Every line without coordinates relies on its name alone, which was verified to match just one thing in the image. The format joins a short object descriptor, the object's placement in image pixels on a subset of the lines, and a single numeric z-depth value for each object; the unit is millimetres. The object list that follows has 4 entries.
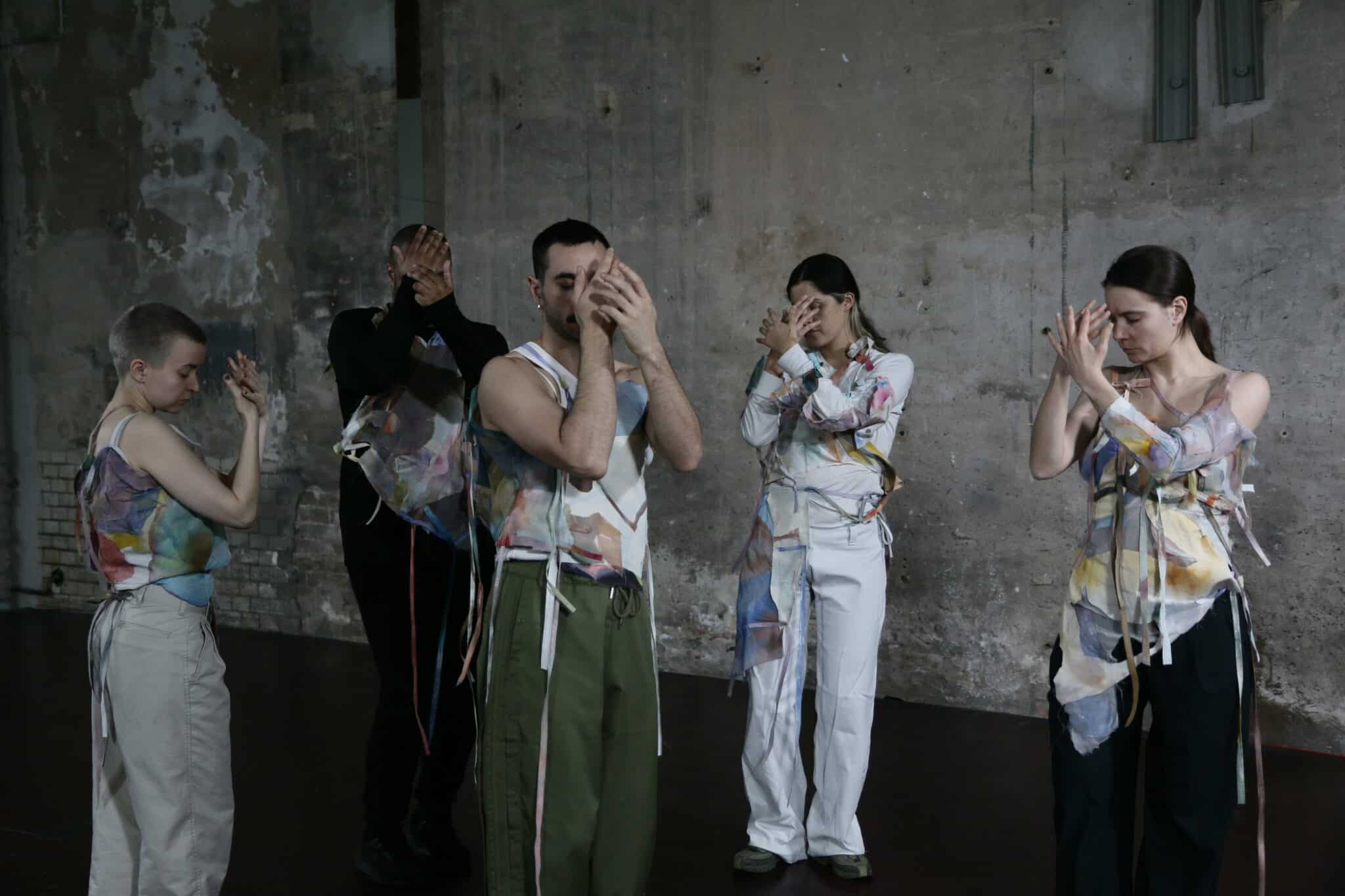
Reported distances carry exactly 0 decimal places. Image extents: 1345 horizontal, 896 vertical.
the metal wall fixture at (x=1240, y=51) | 4066
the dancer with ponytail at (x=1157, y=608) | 2273
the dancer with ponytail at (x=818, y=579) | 3094
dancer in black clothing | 2836
